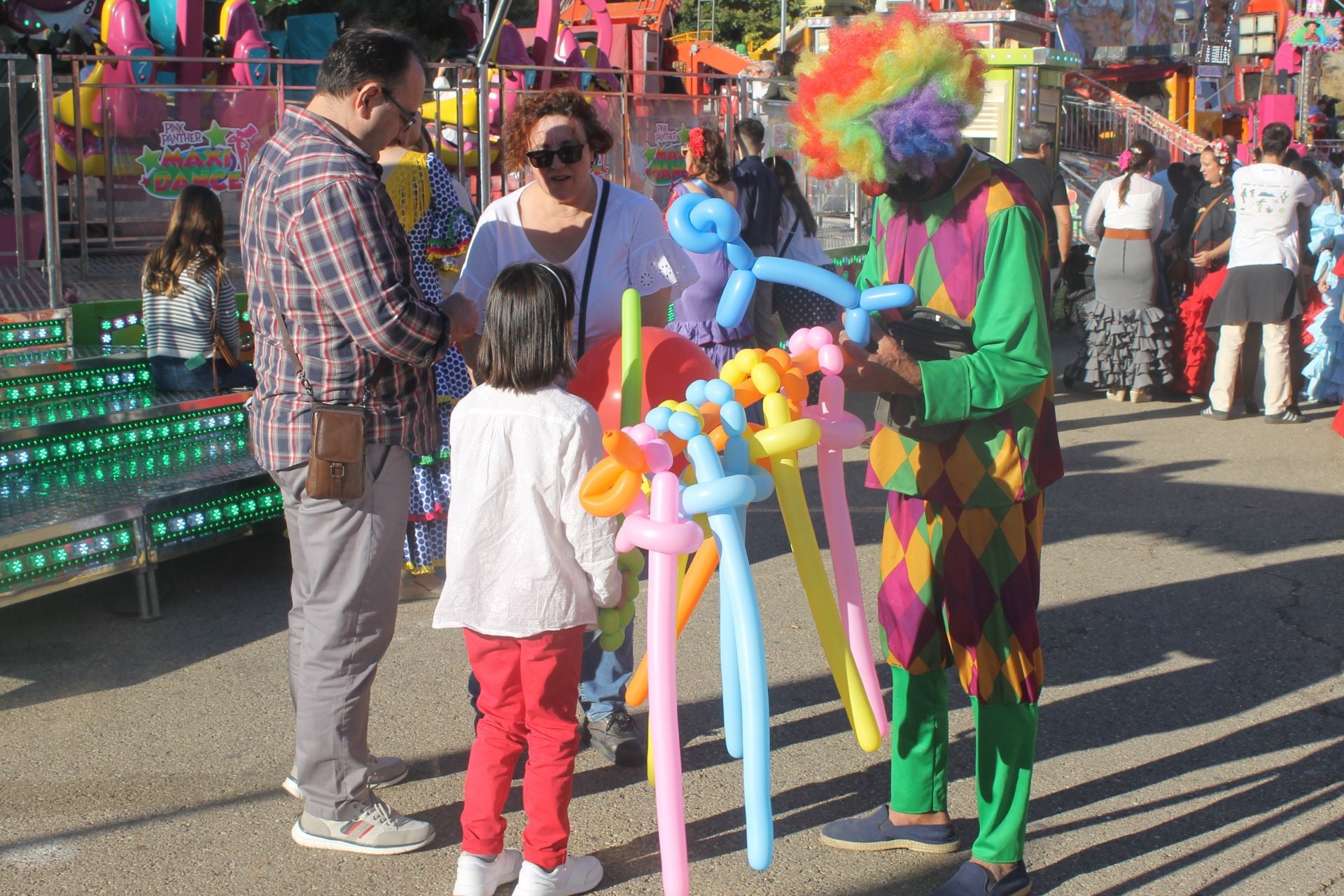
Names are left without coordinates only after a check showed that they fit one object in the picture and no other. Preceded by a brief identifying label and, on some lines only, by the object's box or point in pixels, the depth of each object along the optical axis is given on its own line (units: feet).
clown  8.24
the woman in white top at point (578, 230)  10.93
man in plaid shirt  9.19
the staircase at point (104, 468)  14.80
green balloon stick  8.64
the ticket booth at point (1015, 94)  37.19
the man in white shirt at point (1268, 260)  26.03
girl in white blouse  8.64
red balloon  9.15
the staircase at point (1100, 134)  57.11
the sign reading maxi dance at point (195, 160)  20.86
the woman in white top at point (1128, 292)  28.68
